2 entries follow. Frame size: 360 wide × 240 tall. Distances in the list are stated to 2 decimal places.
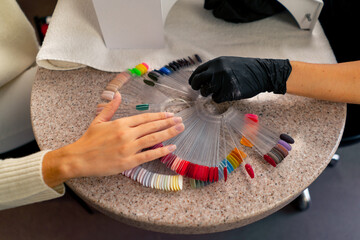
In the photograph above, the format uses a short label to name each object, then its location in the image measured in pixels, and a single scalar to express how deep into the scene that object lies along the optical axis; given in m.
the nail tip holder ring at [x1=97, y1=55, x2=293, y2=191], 0.74
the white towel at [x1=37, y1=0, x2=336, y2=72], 0.94
